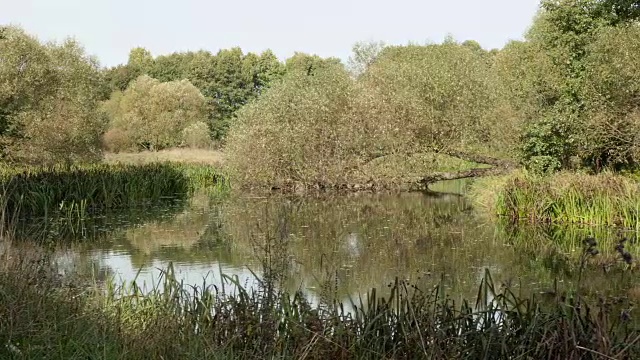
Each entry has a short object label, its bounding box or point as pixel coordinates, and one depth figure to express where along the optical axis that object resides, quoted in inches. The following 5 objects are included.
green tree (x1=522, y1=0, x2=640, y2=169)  662.5
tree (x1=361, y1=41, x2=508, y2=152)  879.7
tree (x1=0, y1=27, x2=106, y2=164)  975.0
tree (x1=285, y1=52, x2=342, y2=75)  2358.5
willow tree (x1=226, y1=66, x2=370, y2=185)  891.4
